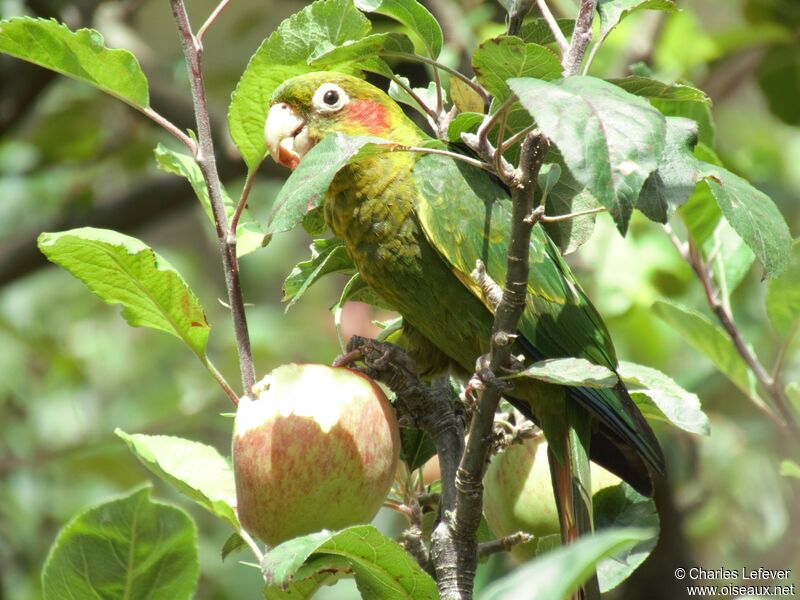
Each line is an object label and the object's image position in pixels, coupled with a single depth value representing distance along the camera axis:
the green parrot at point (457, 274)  4.38
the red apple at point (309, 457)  4.29
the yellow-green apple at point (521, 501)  4.37
